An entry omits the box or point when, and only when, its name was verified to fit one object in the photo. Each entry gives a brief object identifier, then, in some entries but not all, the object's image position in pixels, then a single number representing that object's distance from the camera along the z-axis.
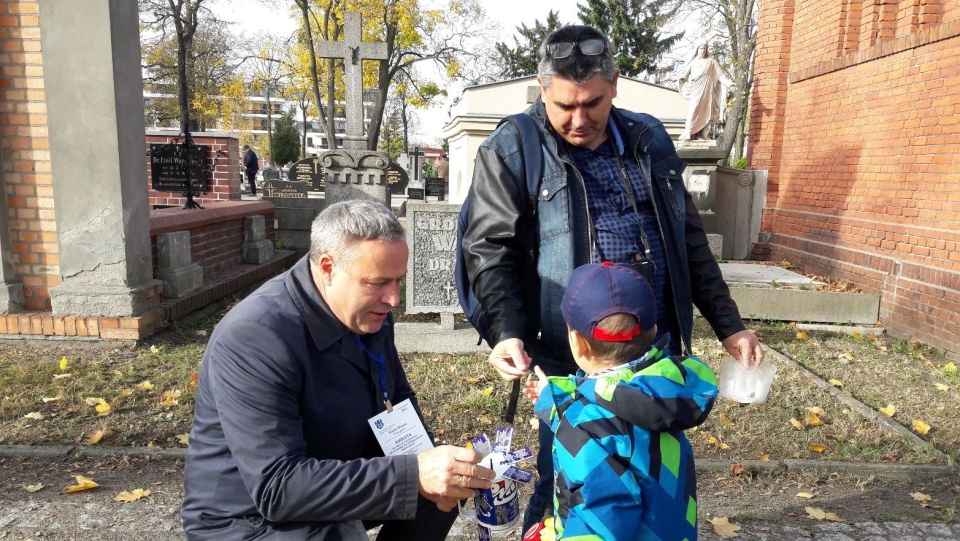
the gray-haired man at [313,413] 1.67
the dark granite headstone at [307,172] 16.42
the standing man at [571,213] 2.16
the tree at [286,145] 39.97
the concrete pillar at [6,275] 5.25
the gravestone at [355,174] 10.02
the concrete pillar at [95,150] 5.08
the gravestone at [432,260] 5.77
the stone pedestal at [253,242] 8.59
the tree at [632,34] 36.88
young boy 1.66
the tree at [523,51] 42.91
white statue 10.62
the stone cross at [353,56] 10.75
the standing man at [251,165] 25.12
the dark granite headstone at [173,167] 9.17
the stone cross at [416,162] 32.88
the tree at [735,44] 23.99
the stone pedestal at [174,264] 6.01
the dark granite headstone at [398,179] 16.32
